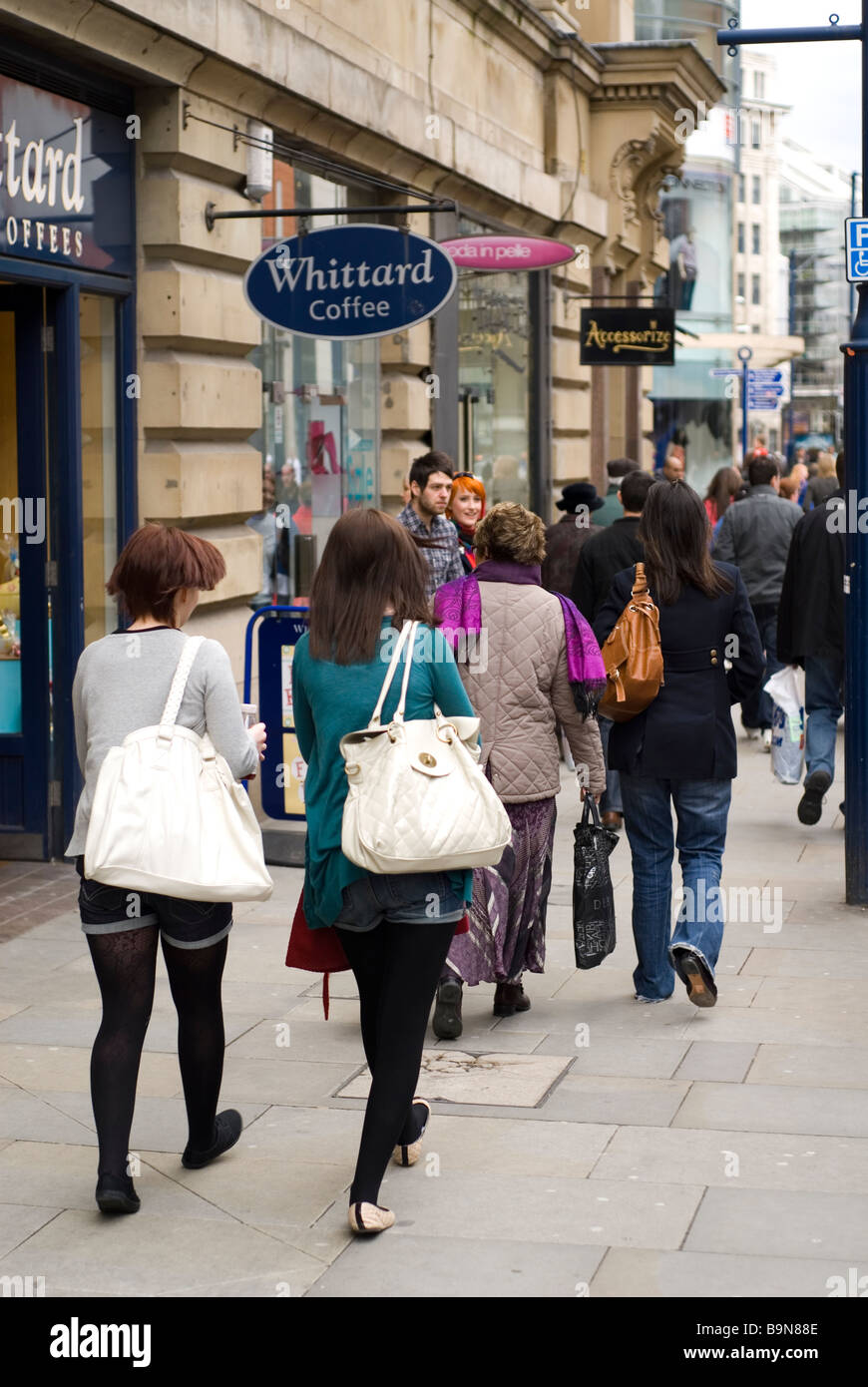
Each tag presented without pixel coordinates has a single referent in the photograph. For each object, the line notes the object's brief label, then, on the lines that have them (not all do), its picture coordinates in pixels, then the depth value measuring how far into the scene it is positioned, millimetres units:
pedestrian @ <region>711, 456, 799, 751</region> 23841
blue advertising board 16907
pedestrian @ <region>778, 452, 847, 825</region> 18804
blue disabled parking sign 15152
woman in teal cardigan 8411
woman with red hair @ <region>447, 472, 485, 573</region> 19033
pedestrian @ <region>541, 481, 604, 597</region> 21087
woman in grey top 8617
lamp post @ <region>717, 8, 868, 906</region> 15152
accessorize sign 33386
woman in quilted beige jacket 11920
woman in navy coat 12298
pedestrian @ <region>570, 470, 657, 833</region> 18020
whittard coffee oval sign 17763
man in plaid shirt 17249
